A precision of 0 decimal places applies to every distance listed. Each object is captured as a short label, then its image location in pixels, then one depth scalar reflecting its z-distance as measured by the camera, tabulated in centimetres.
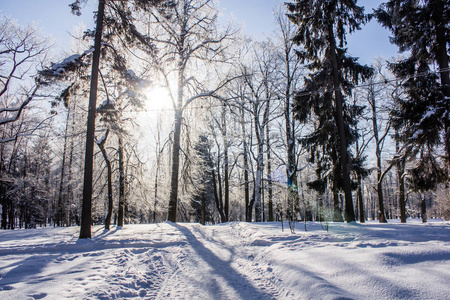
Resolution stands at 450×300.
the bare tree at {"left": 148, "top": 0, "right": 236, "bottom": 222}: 1326
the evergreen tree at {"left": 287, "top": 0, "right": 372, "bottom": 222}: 1116
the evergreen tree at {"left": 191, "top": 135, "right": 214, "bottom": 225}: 1503
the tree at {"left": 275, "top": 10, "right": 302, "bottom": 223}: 1636
